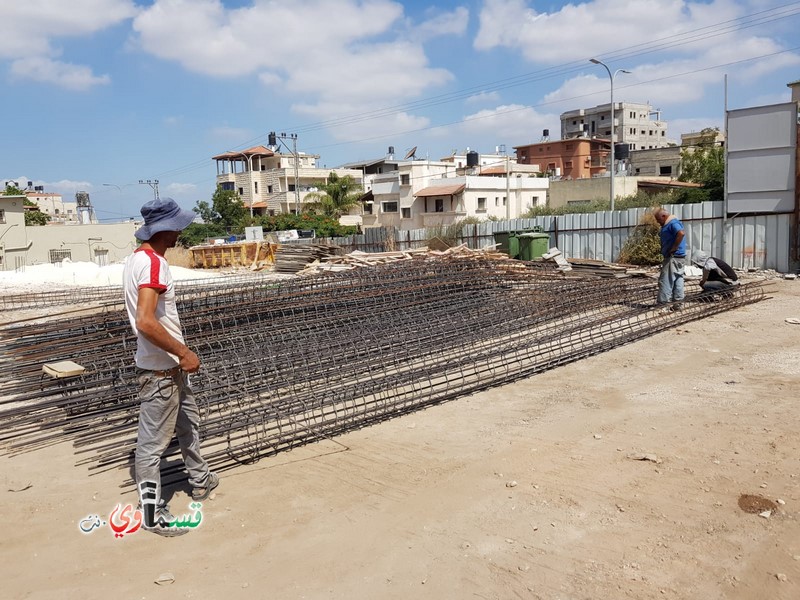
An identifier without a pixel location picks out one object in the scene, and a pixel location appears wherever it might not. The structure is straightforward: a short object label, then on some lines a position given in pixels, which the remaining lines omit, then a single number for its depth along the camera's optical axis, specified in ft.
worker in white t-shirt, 10.24
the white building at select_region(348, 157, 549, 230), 122.21
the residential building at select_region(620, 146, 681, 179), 147.49
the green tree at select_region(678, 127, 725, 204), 79.71
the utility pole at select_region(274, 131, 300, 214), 158.64
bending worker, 31.50
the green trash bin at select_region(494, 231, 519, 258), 53.93
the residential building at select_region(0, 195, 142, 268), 103.81
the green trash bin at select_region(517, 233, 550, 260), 51.72
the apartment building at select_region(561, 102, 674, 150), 257.14
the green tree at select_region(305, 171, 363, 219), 141.69
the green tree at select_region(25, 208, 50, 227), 137.77
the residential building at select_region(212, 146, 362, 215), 184.34
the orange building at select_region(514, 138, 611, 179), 174.29
